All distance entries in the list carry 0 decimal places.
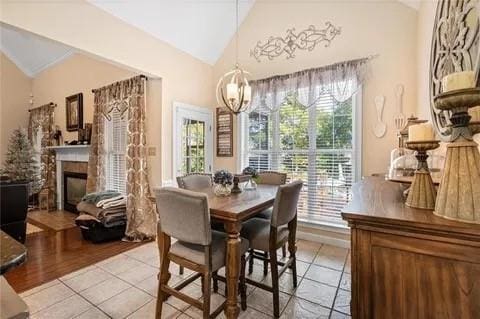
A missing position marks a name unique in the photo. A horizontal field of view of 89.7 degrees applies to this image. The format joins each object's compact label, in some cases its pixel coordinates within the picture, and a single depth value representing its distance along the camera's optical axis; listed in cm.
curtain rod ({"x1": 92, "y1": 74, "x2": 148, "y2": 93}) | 353
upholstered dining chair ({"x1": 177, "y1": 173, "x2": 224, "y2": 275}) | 252
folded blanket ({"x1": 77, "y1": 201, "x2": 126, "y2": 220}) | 340
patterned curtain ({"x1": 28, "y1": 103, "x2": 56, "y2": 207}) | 542
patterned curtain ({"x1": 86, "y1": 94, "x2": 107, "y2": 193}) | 414
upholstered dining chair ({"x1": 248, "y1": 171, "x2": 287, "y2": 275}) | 303
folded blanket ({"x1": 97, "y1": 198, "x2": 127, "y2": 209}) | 347
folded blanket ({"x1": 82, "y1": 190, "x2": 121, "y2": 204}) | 358
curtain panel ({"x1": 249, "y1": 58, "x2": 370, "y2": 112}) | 311
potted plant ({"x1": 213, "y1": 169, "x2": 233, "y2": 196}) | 228
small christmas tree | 530
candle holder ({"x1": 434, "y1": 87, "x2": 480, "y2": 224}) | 79
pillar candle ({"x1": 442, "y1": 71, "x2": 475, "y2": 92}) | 82
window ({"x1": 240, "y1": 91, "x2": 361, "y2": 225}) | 330
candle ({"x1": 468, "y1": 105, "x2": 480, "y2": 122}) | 91
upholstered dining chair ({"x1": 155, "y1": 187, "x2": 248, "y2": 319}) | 159
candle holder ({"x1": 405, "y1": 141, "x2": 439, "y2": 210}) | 98
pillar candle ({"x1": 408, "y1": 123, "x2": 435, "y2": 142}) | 104
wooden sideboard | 75
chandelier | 258
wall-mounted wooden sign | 425
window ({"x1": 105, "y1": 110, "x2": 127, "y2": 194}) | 412
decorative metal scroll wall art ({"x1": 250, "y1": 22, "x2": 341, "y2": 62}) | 338
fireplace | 493
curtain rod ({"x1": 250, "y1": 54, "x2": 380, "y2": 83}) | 307
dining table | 167
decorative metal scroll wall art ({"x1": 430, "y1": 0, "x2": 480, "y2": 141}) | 114
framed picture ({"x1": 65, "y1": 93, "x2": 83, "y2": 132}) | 489
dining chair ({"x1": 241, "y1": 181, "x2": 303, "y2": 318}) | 188
